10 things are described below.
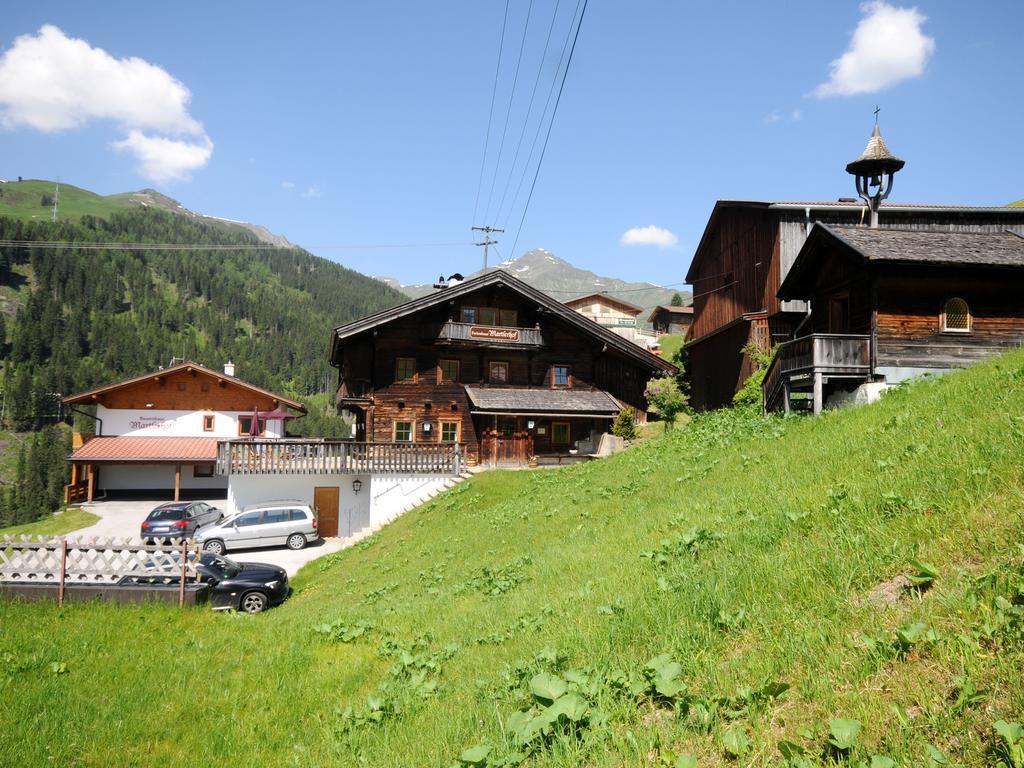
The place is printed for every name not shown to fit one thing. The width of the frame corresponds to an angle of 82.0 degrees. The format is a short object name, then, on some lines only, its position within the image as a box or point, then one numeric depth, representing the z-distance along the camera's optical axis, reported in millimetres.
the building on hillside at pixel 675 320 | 75750
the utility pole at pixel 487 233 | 38312
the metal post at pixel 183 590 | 11984
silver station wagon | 22947
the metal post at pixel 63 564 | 12008
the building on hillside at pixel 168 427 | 35312
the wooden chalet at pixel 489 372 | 29219
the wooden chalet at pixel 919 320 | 17562
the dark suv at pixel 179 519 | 23984
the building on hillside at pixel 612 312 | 70188
